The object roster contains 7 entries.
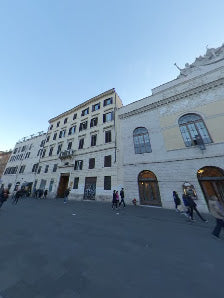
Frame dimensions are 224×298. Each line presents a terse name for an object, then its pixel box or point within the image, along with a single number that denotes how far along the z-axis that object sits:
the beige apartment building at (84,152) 16.08
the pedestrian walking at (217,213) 5.03
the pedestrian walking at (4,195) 8.88
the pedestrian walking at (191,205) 7.25
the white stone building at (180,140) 10.27
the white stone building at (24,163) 25.59
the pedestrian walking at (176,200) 8.93
